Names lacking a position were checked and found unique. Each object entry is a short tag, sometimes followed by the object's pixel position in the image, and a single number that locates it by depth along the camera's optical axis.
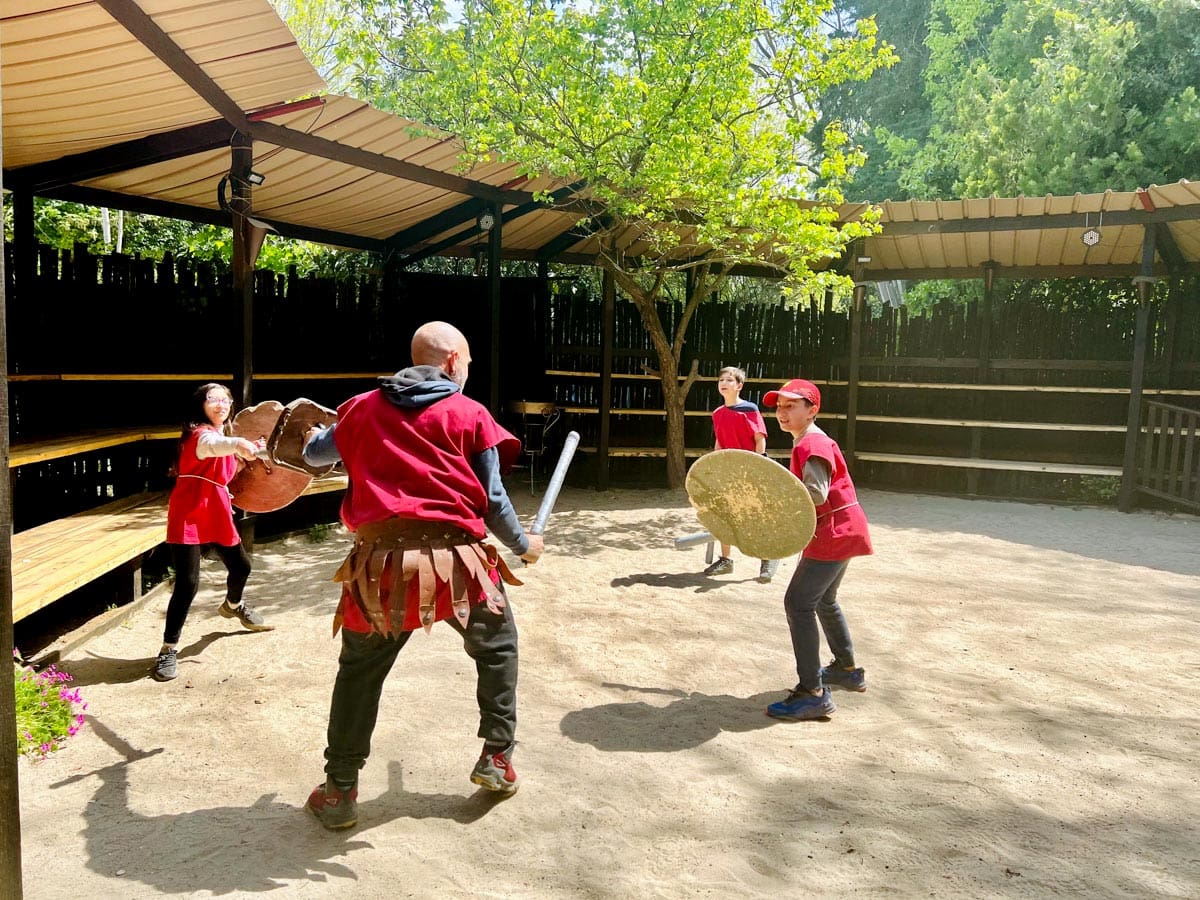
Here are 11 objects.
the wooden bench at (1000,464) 10.46
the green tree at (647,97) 7.71
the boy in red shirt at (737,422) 6.40
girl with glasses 4.53
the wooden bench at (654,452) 11.04
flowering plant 3.54
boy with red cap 4.01
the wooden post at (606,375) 10.58
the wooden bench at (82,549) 4.11
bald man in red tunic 2.90
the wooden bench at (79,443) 5.24
